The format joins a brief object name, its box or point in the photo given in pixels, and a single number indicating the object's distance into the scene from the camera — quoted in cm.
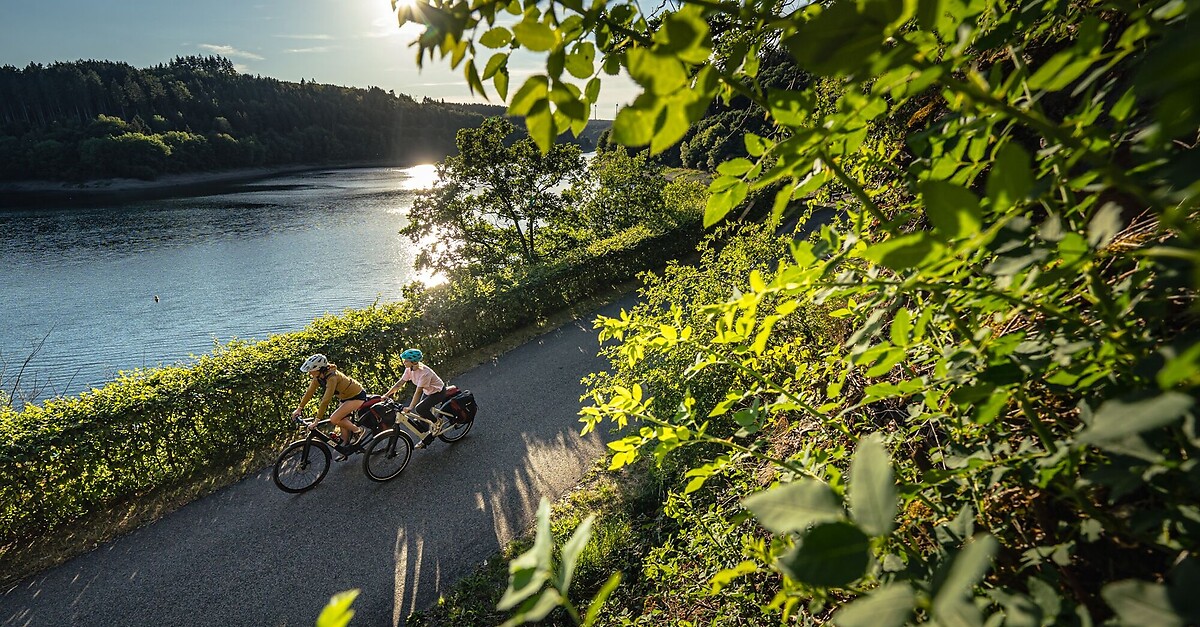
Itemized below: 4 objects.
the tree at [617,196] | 2069
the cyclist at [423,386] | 766
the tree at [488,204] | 1691
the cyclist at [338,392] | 708
